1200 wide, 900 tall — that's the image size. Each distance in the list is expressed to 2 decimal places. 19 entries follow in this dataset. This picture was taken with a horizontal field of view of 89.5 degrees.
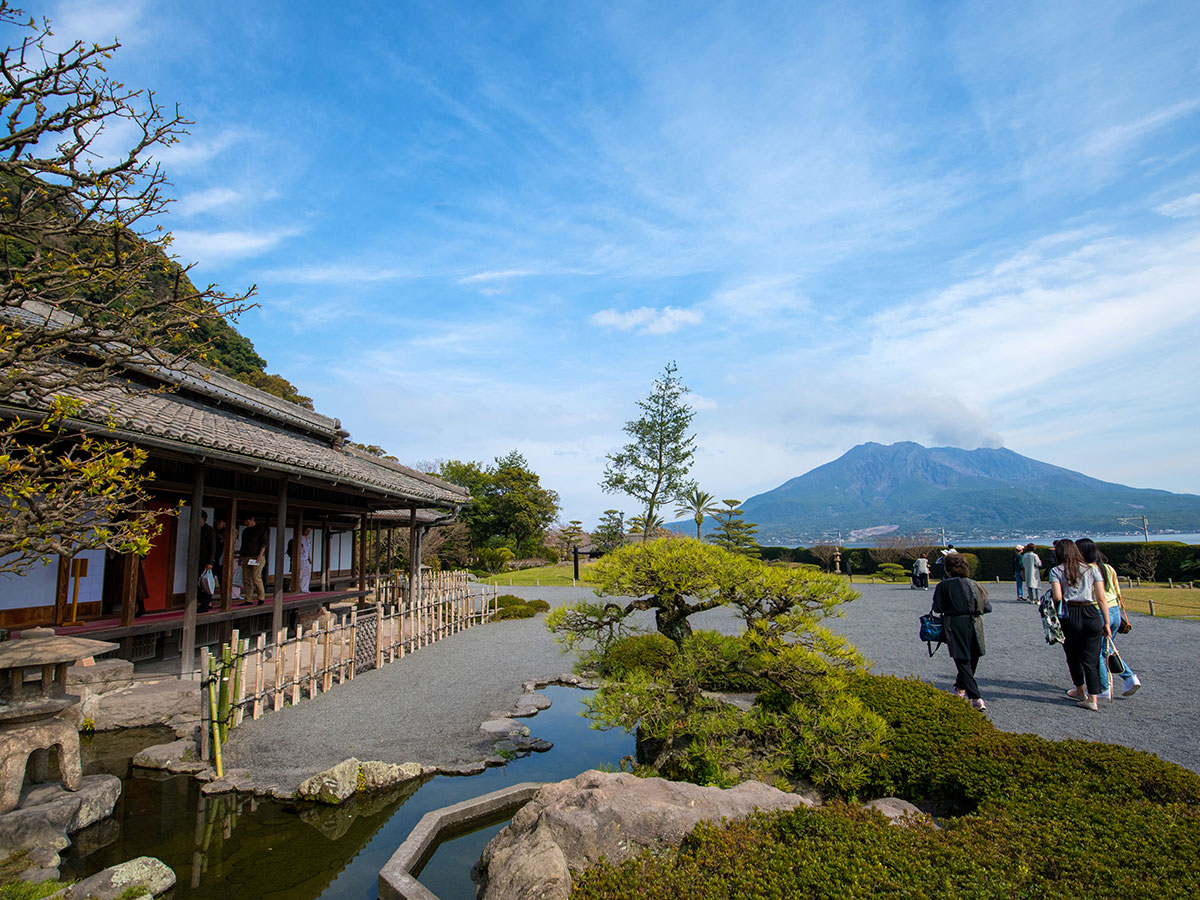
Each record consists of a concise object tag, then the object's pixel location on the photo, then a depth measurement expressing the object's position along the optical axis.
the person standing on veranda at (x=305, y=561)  14.19
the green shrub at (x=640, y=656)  5.41
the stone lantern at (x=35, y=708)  4.37
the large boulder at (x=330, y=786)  5.22
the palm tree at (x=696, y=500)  35.12
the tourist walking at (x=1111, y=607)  6.67
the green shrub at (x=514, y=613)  16.23
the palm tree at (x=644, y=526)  33.97
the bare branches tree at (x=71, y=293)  3.55
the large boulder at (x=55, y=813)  4.17
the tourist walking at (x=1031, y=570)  16.50
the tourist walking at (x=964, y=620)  6.51
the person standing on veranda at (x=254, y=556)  11.39
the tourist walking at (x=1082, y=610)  6.58
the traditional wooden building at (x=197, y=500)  7.65
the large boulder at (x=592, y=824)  3.17
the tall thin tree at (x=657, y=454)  35.28
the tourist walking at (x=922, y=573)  22.00
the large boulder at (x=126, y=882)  3.59
